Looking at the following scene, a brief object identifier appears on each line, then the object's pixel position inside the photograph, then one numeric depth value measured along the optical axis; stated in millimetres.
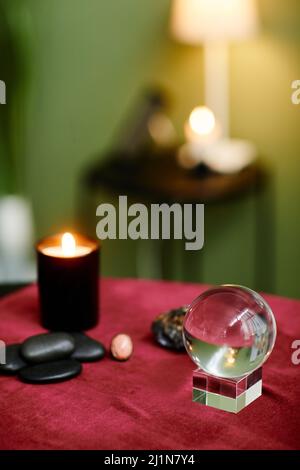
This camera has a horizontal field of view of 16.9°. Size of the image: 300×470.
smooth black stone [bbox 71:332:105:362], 1027
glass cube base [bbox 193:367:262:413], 930
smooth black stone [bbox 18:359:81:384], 981
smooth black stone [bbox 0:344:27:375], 999
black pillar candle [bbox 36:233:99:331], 1096
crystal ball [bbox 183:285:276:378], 926
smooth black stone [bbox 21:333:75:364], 1004
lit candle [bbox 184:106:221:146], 2155
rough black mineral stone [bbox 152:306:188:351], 1053
